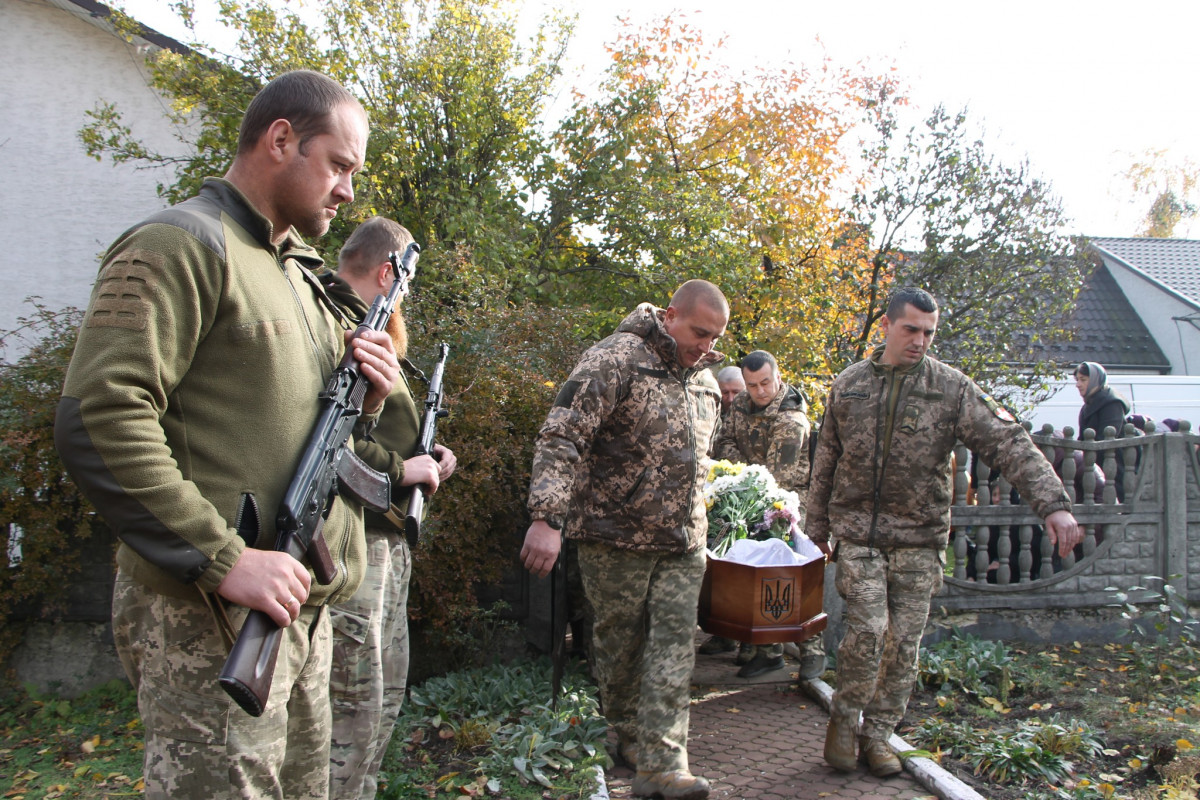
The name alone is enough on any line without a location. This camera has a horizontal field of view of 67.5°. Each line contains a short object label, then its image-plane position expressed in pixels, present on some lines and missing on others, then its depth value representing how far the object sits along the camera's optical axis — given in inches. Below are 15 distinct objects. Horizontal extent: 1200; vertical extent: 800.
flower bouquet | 224.5
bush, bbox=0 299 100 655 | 201.5
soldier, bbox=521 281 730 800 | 165.6
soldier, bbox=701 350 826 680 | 273.6
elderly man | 311.1
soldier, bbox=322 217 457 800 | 126.5
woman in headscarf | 333.7
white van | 691.4
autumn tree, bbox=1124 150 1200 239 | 1563.9
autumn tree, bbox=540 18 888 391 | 499.8
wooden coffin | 206.7
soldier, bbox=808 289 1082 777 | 183.5
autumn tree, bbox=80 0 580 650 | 434.9
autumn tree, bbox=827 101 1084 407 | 522.6
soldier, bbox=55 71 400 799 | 67.9
